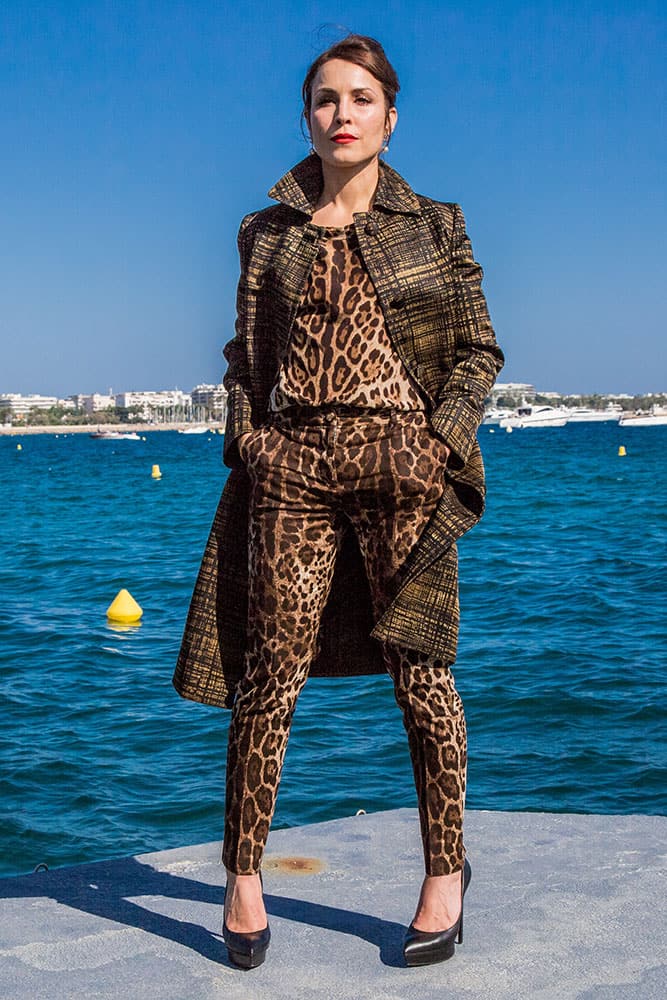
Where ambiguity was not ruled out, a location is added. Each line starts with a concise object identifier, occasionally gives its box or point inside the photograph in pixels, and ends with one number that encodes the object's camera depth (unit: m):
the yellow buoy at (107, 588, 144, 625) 15.04
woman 2.97
